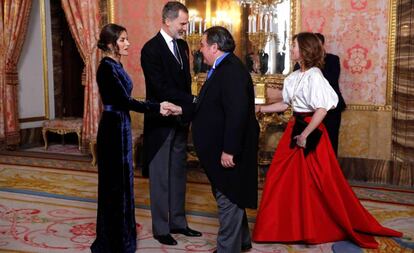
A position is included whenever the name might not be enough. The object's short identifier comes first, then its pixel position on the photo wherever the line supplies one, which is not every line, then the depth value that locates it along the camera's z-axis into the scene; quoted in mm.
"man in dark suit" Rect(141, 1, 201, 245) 3562
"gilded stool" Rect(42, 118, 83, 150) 7555
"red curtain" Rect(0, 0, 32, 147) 7777
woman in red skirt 3570
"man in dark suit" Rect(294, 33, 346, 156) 5410
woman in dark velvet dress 3203
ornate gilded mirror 6121
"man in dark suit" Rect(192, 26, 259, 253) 2928
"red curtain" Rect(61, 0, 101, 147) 7141
